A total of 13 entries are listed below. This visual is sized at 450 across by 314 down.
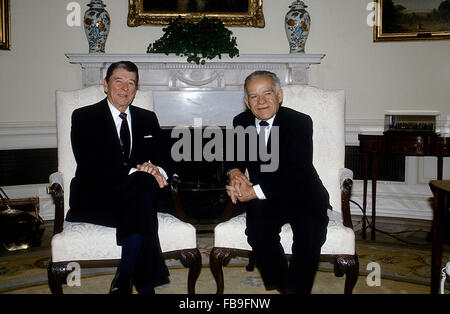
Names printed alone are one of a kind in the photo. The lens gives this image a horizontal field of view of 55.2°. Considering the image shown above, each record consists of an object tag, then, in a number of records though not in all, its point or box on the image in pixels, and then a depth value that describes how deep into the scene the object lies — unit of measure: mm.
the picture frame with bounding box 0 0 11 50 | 4660
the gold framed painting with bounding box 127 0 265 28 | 4910
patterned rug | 2902
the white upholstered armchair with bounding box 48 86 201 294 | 2328
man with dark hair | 2322
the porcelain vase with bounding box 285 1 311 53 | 4680
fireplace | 4621
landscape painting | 4738
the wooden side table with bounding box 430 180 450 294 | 2344
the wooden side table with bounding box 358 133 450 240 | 3902
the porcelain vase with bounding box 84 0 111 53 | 4594
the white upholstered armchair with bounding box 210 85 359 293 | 2469
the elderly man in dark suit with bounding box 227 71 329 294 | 2270
